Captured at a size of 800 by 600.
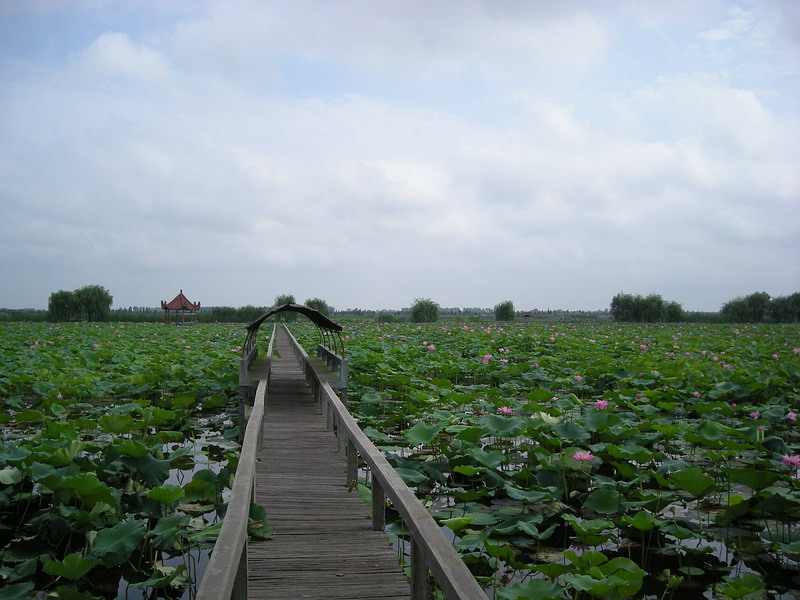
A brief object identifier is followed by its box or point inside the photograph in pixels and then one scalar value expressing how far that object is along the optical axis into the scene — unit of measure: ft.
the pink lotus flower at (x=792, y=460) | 10.44
